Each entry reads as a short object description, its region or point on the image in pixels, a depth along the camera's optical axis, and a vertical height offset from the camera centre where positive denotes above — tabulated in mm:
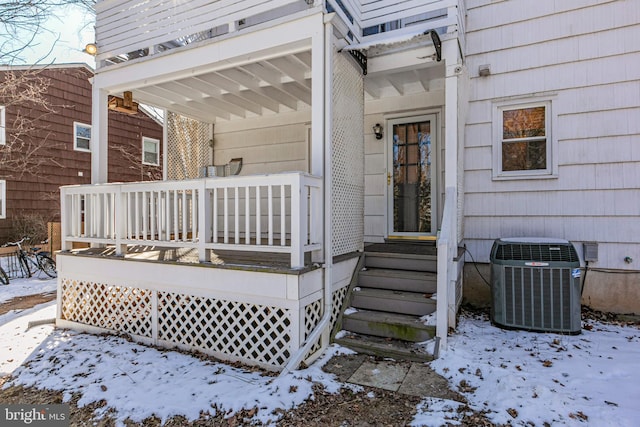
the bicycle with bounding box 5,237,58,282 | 8005 -1120
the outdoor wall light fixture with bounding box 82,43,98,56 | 5130 +2304
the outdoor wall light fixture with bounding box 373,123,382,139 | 5671 +1282
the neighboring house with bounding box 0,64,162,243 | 10352 +2086
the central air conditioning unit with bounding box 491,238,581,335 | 3750 -772
